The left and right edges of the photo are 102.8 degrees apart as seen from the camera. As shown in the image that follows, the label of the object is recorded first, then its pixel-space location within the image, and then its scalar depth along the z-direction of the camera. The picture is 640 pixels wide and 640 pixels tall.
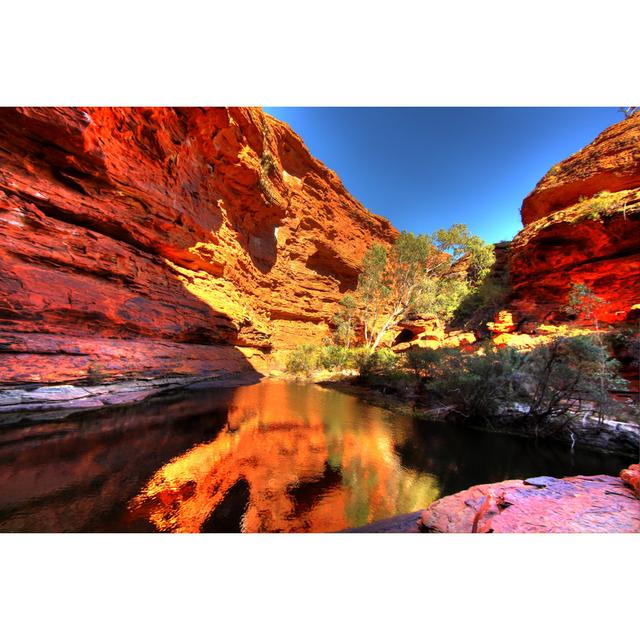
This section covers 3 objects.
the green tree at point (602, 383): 6.39
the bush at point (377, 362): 13.16
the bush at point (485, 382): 7.77
